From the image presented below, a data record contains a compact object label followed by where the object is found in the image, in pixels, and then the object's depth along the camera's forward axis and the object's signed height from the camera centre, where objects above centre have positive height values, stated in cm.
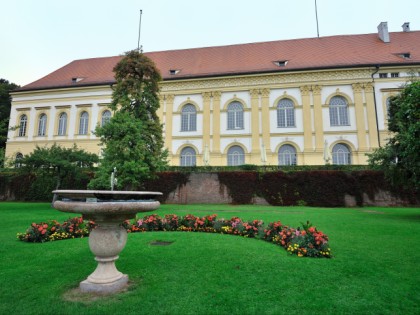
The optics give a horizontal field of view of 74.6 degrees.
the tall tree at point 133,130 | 1712 +430
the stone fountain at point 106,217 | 405 -35
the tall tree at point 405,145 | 1248 +243
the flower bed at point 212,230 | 631 -105
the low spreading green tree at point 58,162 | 1784 +220
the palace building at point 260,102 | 2880 +1071
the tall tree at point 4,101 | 3829 +1337
